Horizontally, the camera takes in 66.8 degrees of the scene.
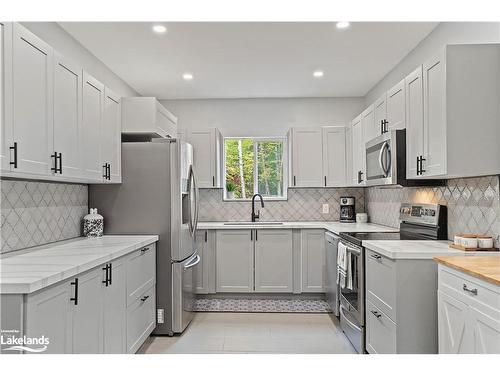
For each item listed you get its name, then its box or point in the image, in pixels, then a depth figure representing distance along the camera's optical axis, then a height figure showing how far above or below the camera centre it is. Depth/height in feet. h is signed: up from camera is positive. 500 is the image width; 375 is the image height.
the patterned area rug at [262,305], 13.85 -4.47
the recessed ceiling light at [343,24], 9.85 +4.26
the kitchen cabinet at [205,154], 15.96 +1.40
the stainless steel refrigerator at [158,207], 11.15 -0.59
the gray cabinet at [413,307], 7.50 -2.38
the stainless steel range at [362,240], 9.56 -1.46
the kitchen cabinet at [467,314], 5.22 -1.94
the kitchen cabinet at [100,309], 5.56 -2.25
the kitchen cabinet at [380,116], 10.98 +2.15
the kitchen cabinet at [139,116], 11.96 +2.27
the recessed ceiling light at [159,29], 9.91 +4.20
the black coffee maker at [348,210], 16.03 -0.96
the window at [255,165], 17.69 +1.04
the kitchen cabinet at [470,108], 7.52 +1.58
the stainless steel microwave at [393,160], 9.72 +0.71
